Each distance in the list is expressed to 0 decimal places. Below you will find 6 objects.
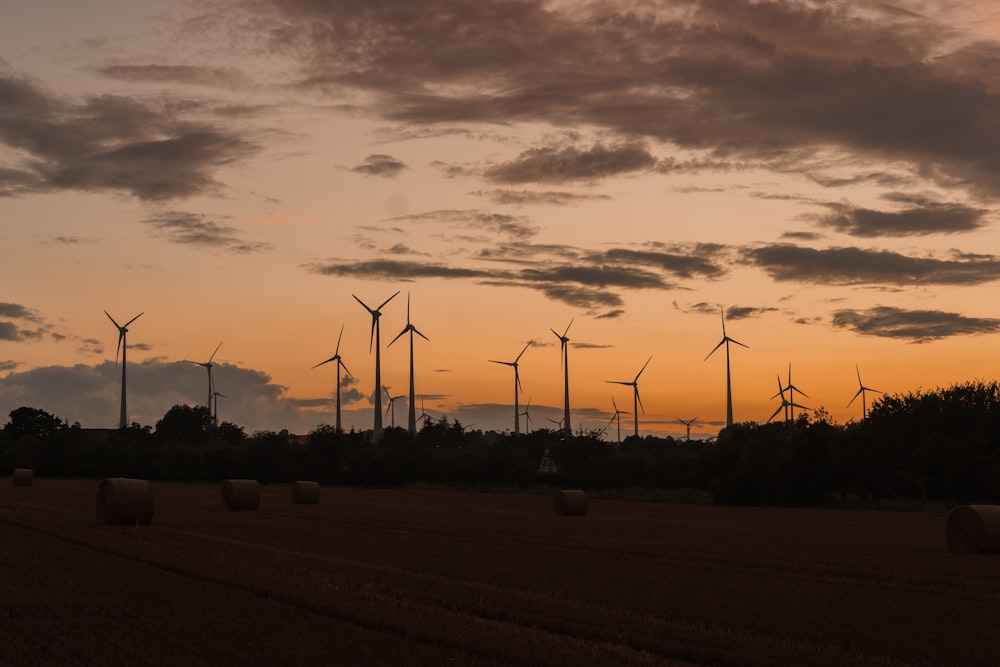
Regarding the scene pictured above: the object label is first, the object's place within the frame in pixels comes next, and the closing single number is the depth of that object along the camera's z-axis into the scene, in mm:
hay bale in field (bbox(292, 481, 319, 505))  71500
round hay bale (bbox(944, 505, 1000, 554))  39562
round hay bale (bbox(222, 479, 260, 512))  61312
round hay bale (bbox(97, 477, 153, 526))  45812
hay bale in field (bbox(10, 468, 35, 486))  100438
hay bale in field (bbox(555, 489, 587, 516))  62406
